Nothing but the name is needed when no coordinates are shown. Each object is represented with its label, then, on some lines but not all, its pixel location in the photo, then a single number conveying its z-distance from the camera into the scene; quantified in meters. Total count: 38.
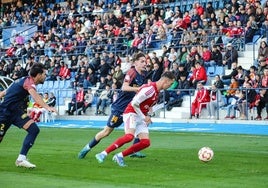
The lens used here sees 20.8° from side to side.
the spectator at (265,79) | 28.50
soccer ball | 14.69
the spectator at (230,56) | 32.03
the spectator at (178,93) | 32.16
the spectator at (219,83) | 30.48
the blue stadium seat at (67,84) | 40.16
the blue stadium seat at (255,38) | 32.72
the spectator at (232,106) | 29.52
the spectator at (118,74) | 35.35
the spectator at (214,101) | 30.31
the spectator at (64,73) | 41.12
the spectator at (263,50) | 30.16
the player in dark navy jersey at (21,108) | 14.26
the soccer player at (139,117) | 14.34
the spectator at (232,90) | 29.86
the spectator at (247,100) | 28.97
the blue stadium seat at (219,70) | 32.53
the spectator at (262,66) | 29.38
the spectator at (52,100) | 37.56
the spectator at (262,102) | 28.20
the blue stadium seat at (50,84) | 41.45
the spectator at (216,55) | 32.69
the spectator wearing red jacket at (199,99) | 30.69
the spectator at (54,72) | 41.75
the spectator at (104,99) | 35.16
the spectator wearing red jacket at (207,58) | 33.03
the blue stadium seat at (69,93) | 38.12
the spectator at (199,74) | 31.75
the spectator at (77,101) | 36.91
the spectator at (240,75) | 30.22
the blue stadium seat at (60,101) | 38.56
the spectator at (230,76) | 30.70
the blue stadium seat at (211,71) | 32.97
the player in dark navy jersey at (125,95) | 15.05
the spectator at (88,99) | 36.41
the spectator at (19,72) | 42.70
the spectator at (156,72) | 32.59
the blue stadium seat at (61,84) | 40.66
